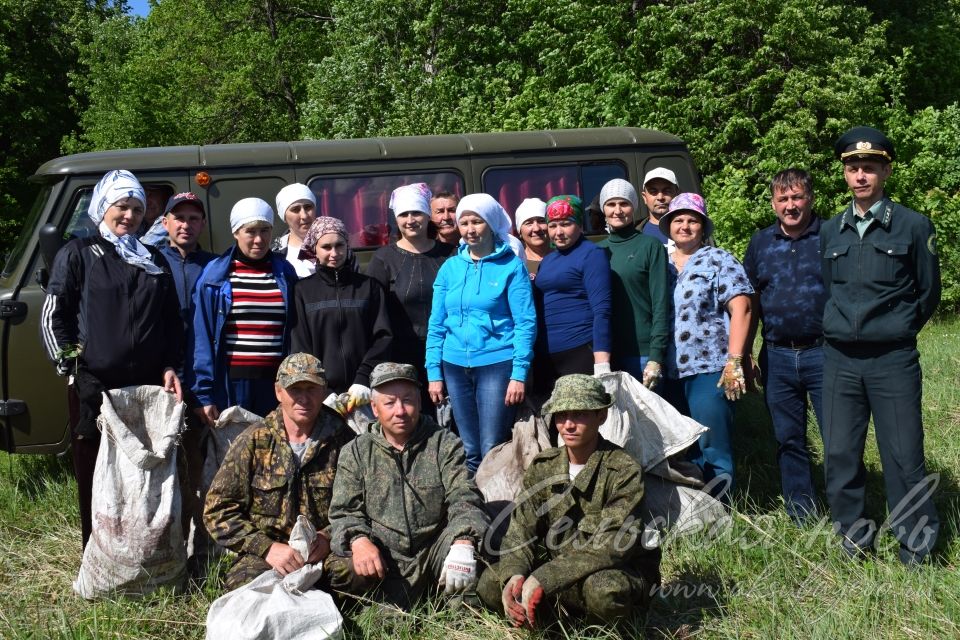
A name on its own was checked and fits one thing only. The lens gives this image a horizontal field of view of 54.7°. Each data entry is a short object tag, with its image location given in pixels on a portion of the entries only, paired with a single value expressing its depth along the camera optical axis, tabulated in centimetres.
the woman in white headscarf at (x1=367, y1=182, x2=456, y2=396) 509
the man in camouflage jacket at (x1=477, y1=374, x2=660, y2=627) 364
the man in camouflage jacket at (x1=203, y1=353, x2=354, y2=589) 405
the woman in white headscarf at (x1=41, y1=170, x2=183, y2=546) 427
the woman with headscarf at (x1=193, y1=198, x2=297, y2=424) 463
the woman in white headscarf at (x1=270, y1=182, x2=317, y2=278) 540
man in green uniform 418
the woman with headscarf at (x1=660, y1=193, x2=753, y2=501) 481
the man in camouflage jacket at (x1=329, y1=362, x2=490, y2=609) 398
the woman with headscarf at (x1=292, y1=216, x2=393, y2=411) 467
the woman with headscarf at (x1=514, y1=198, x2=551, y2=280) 531
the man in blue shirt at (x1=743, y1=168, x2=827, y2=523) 472
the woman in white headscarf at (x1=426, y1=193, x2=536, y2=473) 477
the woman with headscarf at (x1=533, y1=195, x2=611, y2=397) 486
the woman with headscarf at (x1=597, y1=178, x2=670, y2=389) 490
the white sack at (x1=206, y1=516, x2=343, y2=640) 349
